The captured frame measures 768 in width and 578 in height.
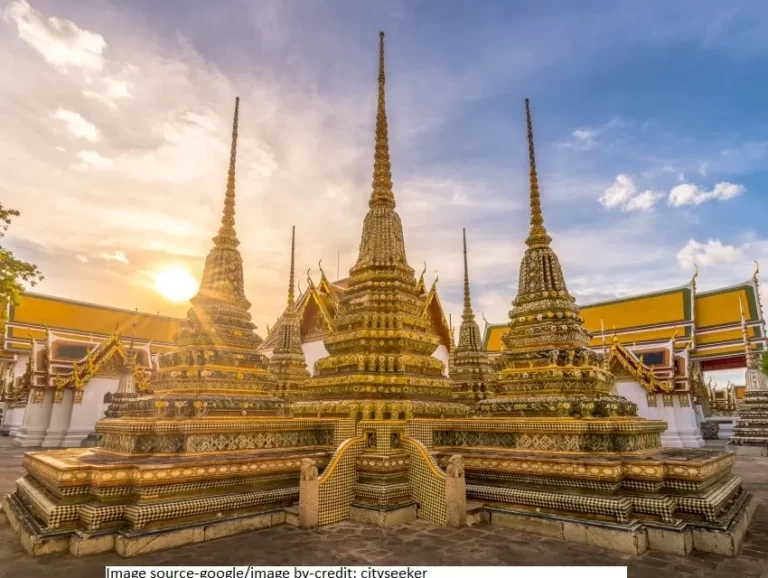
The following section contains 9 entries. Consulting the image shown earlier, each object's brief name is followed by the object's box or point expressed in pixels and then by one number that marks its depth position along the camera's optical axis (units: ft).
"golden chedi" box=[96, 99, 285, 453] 23.77
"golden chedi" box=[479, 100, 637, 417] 25.82
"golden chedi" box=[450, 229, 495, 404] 54.13
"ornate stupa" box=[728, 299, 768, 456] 64.44
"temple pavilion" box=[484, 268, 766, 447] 79.10
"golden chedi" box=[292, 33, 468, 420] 26.84
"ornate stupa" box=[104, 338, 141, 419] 70.38
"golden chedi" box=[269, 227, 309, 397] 57.47
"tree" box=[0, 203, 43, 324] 33.05
